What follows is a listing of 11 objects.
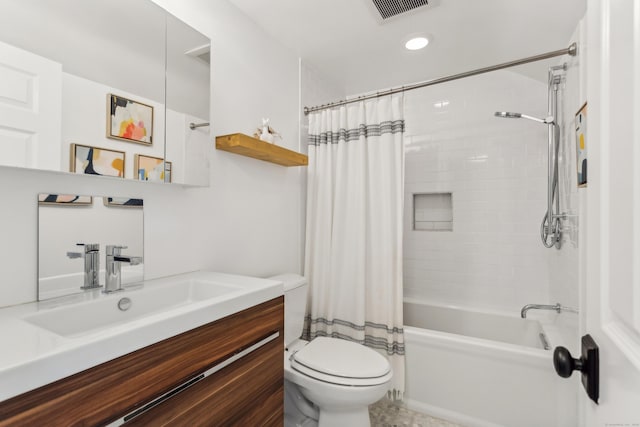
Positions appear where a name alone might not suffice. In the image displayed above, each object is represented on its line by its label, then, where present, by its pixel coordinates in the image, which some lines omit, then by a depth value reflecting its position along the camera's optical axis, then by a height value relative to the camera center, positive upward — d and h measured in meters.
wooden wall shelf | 1.57 +0.36
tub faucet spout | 1.81 -0.56
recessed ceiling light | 1.96 +1.14
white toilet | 1.42 -0.79
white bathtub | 1.59 -0.95
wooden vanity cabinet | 0.64 -0.46
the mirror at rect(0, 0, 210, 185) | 0.94 +0.46
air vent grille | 1.61 +1.14
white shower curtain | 1.93 -0.09
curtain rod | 1.47 +0.80
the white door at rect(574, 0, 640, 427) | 0.38 +0.02
